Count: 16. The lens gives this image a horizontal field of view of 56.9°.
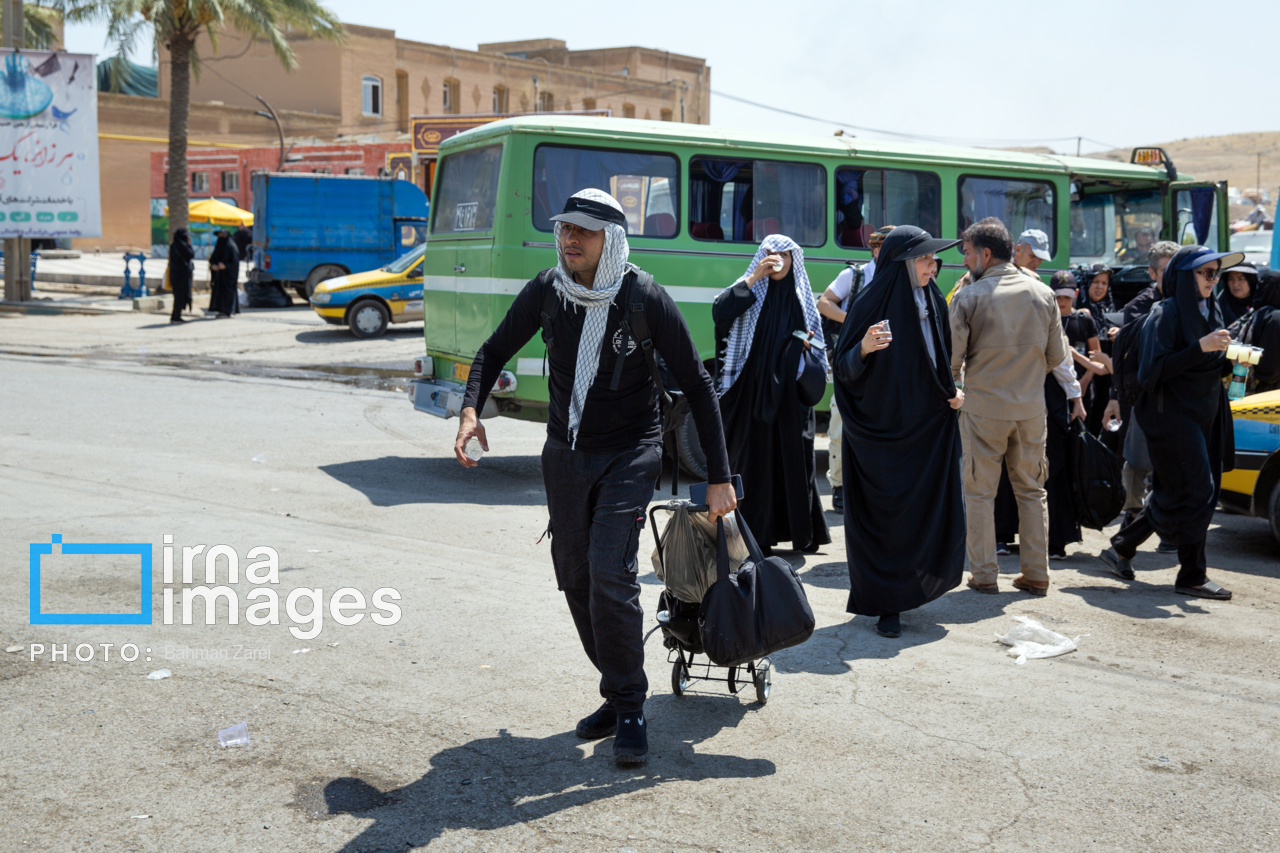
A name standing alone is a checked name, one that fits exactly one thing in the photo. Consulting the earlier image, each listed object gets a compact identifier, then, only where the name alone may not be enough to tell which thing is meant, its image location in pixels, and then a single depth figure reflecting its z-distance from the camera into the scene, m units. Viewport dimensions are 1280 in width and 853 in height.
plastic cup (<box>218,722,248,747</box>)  3.88
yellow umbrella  32.91
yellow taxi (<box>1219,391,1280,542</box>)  7.04
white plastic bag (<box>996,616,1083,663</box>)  5.07
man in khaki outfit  5.88
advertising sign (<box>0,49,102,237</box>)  23.42
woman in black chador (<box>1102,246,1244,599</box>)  6.02
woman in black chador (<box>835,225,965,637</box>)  5.31
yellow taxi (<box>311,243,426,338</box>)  19.59
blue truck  24.58
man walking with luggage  3.78
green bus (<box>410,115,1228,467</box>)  8.70
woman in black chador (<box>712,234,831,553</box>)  6.30
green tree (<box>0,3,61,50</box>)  30.80
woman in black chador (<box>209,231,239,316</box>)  22.23
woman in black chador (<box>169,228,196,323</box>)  21.91
